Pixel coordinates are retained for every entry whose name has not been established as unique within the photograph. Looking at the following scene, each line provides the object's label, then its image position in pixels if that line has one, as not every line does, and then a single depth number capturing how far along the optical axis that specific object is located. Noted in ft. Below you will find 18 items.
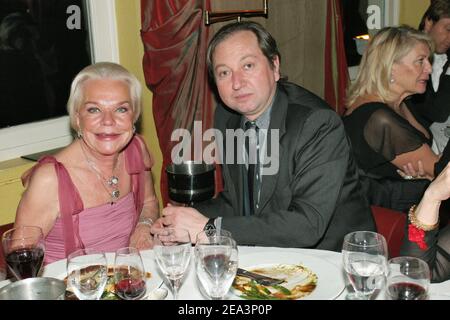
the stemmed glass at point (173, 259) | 4.87
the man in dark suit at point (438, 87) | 12.09
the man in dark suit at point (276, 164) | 6.88
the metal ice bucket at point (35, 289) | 4.51
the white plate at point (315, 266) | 5.09
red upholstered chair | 7.50
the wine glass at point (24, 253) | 5.25
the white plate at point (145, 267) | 5.38
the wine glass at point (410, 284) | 4.30
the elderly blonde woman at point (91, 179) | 7.36
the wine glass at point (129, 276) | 4.75
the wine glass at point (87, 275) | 4.64
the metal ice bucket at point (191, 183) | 9.68
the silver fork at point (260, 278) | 5.27
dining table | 5.08
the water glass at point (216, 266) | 4.63
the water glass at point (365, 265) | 4.51
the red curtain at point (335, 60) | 15.16
